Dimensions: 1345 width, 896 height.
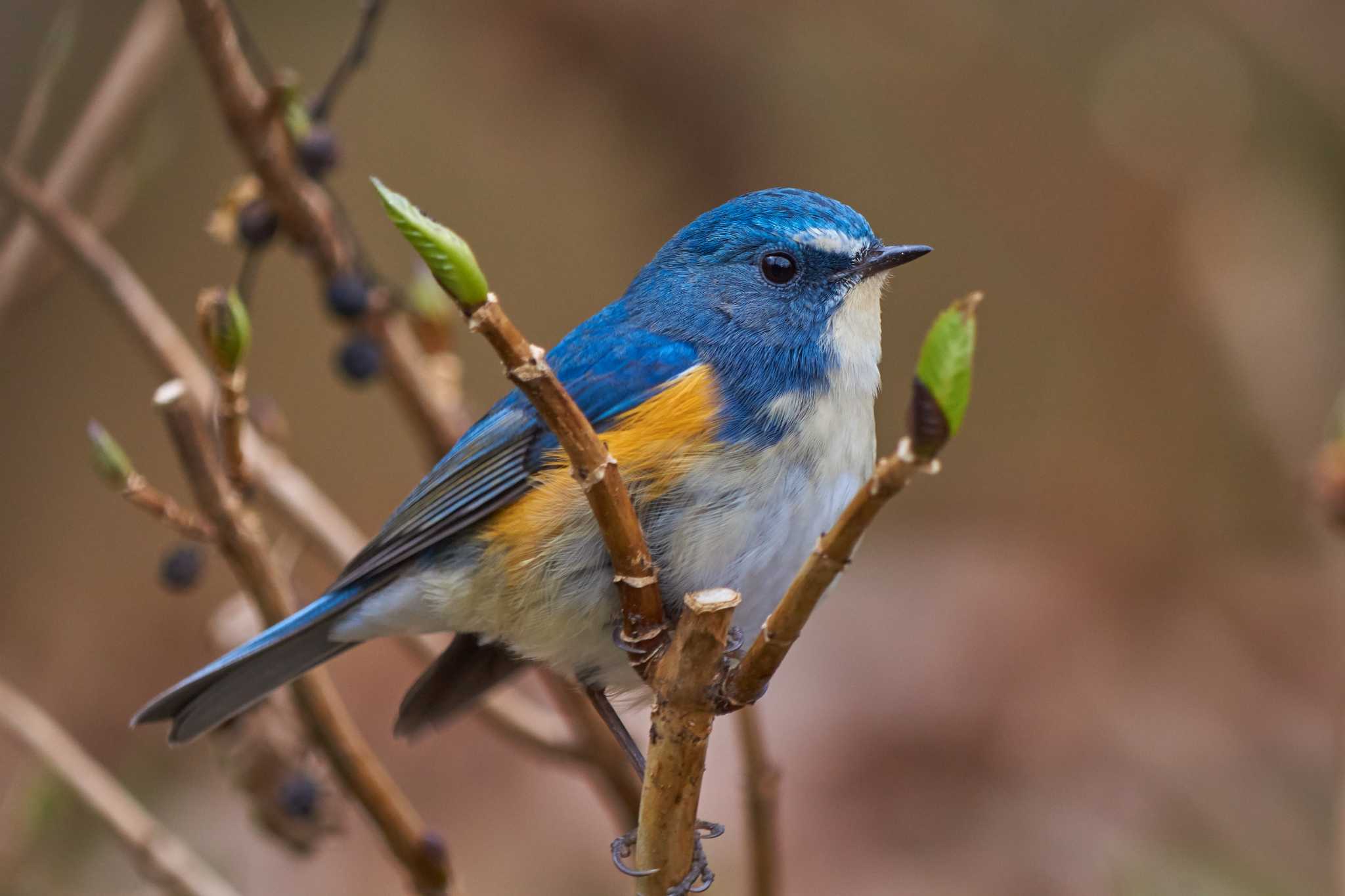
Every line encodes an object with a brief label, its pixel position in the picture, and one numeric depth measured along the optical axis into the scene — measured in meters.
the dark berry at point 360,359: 5.65
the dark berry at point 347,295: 5.44
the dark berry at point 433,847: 5.01
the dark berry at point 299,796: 5.36
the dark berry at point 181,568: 5.21
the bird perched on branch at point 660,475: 4.59
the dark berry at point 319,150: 5.25
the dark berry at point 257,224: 5.26
